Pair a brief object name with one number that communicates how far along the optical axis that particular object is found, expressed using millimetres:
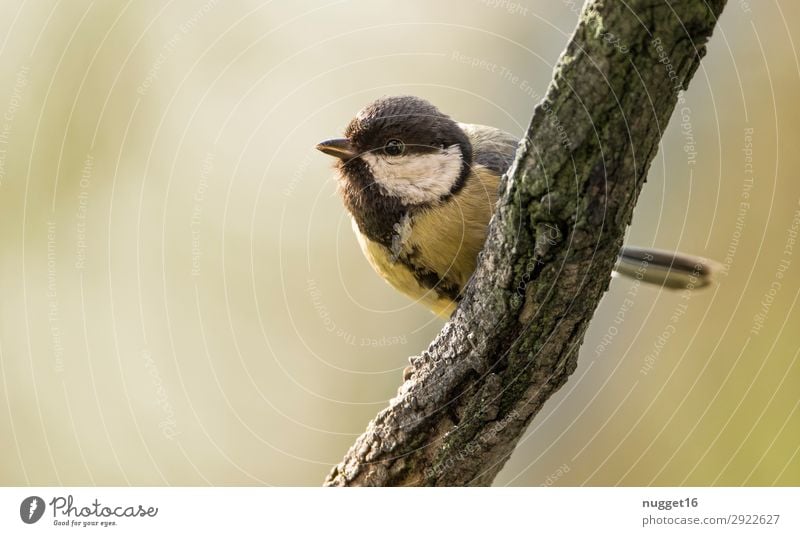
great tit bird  2484
